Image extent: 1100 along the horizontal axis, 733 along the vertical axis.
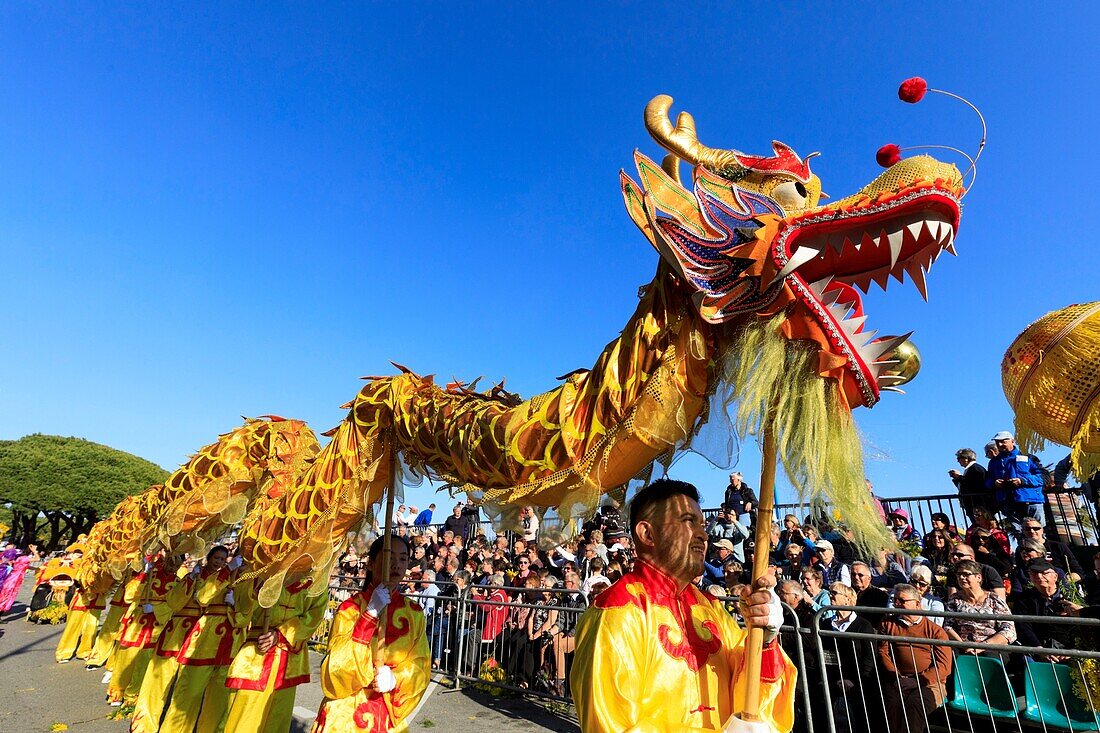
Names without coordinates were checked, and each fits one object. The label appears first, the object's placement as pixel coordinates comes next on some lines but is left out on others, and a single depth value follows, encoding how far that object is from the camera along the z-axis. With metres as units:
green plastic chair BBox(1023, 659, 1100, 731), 3.59
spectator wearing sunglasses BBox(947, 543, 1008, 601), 4.90
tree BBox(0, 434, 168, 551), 30.17
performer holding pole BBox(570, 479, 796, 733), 1.89
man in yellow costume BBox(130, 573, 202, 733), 5.79
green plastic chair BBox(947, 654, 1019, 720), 3.92
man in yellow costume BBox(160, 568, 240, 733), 5.32
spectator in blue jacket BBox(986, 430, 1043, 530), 6.55
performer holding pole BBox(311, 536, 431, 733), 3.41
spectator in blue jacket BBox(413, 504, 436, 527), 13.68
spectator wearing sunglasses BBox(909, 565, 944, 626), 5.09
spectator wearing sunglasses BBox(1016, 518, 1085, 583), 5.74
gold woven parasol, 1.61
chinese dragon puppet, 1.97
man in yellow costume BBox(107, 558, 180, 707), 7.25
